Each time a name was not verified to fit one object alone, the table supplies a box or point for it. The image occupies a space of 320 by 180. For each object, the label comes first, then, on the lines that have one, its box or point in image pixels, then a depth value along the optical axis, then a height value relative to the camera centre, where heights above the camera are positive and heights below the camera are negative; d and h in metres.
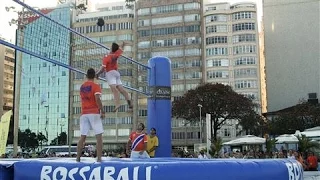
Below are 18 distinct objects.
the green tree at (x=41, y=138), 81.00 -2.02
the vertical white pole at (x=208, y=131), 27.61 -0.29
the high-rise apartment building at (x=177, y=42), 75.69 +15.23
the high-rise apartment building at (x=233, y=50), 73.75 +13.50
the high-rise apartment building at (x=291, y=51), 72.81 +13.21
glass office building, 84.44 +6.42
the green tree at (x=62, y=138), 83.44 -2.07
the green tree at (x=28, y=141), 79.91 -2.49
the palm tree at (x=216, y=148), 22.83 -1.15
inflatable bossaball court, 7.00 -0.73
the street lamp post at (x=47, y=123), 87.75 +0.85
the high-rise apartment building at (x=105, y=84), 76.88 +9.33
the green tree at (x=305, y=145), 21.09 -0.94
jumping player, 9.06 +1.23
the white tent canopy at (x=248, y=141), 29.44 -1.01
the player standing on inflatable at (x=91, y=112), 7.67 +0.28
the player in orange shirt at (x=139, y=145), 10.66 -0.45
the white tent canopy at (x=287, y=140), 26.53 -0.86
